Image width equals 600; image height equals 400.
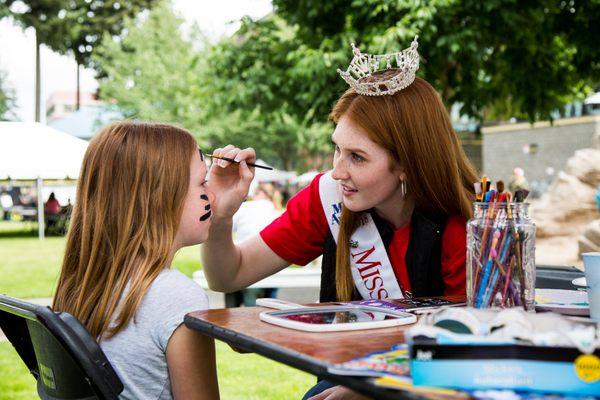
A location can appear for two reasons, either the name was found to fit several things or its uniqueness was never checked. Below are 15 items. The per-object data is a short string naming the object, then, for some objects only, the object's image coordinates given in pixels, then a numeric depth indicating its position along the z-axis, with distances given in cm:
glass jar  165
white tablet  154
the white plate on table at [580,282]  193
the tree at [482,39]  779
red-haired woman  230
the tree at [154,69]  3219
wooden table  117
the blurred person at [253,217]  910
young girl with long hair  179
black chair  157
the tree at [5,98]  5661
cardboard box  106
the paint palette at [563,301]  188
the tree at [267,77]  838
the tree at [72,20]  3097
